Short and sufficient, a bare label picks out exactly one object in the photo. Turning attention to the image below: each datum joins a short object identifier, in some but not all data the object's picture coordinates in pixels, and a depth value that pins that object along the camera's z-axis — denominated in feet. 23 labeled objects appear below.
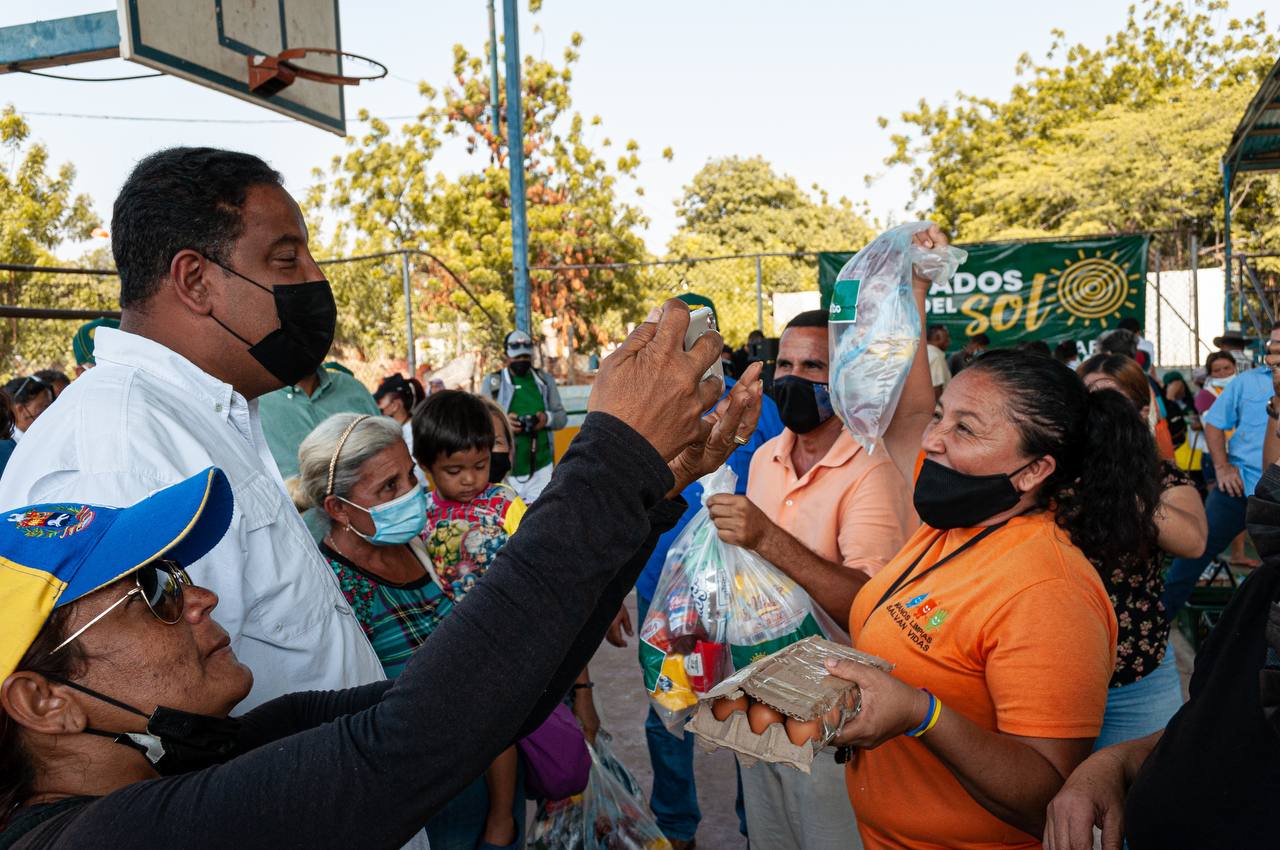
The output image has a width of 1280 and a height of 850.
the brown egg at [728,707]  4.65
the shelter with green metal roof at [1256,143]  22.66
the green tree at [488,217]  58.54
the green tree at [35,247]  32.99
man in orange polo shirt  7.39
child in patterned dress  9.86
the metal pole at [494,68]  39.60
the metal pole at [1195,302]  33.09
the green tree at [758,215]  127.85
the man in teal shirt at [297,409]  14.16
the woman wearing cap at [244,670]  2.80
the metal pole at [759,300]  31.53
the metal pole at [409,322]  26.99
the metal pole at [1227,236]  30.14
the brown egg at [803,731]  4.41
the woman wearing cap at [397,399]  19.75
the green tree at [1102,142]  64.44
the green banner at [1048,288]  32.60
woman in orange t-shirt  5.25
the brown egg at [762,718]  4.53
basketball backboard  12.42
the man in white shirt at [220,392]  4.69
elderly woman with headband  7.97
